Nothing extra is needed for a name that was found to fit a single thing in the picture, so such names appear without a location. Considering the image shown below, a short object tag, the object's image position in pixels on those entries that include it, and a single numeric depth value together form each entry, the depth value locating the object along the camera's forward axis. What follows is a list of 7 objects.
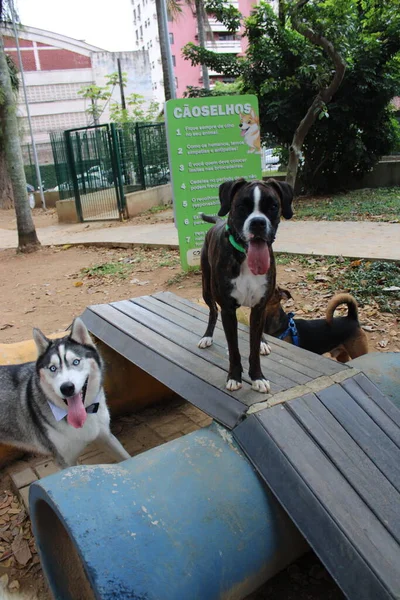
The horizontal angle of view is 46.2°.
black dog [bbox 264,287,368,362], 4.03
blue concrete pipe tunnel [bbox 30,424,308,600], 1.74
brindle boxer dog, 2.20
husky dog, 2.68
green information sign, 6.60
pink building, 47.81
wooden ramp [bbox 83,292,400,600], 1.78
